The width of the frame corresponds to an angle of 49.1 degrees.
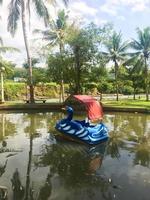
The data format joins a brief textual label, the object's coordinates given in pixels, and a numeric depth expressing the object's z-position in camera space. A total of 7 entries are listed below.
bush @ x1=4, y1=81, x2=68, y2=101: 23.68
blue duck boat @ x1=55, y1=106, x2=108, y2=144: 8.02
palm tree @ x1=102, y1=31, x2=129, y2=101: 23.57
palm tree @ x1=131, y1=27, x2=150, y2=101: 22.10
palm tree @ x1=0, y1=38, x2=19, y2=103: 18.59
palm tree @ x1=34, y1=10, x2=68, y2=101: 22.00
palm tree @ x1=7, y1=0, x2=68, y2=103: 17.70
